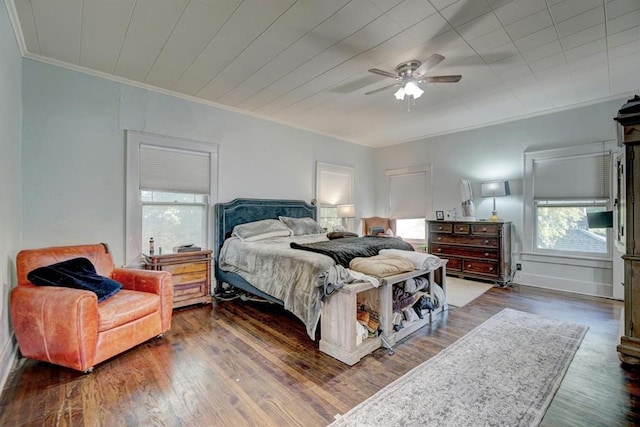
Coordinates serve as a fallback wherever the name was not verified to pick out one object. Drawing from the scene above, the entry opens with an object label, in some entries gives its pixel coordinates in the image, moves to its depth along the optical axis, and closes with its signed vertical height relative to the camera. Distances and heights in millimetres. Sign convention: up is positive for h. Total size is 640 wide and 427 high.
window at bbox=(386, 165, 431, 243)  6031 +313
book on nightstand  3606 -456
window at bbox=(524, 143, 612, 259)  4070 +232
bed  2428 -503
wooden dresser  4551 -580
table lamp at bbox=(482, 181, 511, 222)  4777 +414
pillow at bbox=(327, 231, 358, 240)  4098 -311
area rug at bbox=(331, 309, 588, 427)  1661 -1196
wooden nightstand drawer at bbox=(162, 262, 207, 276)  3406 -677
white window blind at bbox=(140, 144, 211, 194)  3577 +595
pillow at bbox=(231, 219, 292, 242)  3932 -237
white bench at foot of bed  2271 -914
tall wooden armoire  2188 -135
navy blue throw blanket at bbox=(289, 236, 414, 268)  2812 -371
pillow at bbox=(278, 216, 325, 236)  4504 -191
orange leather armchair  2033 -825
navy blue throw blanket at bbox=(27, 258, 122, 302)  2273 -537
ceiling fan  2752 +1430
